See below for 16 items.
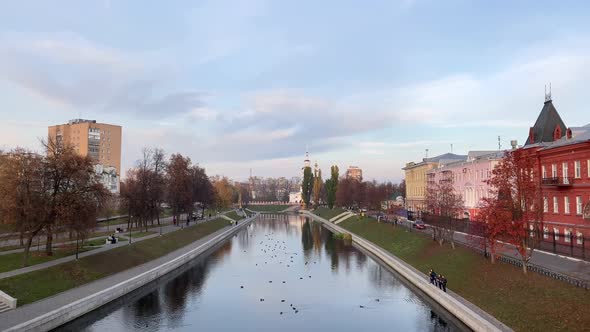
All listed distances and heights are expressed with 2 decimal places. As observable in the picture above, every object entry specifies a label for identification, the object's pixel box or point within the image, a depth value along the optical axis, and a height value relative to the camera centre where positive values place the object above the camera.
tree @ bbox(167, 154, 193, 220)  84.12 +2.43
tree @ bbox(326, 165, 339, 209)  151.55 +3.06
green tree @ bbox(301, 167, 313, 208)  183.12 +5.01
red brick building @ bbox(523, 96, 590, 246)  40.56 +1.51
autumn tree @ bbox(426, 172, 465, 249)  50.26 -1.49
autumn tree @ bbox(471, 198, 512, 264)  33.06 -1.75
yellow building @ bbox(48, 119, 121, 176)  145.25 +19.86
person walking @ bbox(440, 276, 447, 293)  35.15 -6.68
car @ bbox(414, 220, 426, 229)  69.88 -4.38
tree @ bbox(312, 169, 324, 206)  182.75 +3.70
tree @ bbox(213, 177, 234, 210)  132.00 +0.80
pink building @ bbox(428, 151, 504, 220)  65.94 +3.42
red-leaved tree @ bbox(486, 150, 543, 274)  34.53 +0.51
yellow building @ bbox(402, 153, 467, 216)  98.17 +4.71
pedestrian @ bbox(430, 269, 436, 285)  37.28 -6.60
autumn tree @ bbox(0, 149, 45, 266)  35.66 +0.34
